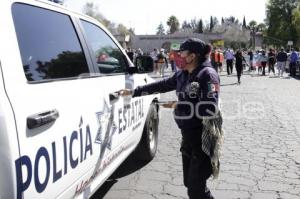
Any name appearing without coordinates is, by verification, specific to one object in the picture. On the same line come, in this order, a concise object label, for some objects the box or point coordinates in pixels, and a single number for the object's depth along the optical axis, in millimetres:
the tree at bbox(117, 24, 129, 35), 116012
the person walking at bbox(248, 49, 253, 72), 31152
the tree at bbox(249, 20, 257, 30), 144725
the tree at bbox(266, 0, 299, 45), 88125
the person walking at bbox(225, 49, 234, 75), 26123
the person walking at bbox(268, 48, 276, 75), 27358
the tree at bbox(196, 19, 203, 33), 137600
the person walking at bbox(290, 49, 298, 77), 26061
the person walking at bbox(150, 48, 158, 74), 26555
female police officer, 3568
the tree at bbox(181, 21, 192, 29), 153350
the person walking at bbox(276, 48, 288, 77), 25708
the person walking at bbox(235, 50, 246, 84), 20583
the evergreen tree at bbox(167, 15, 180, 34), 146250
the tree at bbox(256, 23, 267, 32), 128775
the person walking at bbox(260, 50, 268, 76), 26972
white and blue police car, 2271
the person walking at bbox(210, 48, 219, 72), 26844
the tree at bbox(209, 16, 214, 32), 149125
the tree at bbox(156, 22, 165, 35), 148188
